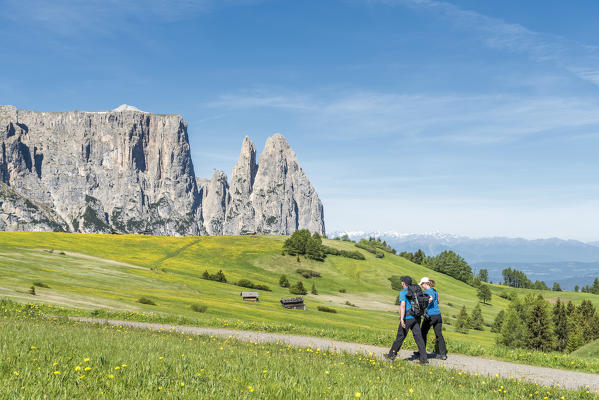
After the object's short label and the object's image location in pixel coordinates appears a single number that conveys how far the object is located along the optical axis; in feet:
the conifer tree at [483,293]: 466.70
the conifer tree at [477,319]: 298.29
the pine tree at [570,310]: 272.88
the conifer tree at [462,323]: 254.10
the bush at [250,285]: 288.92
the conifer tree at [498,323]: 312.09
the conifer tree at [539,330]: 228.84
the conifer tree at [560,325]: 253.55
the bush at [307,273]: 411.95
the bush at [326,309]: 218.59
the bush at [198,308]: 138.41
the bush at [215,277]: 293.23
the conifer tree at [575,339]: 220.02
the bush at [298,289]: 301.84
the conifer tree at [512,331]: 239.50
